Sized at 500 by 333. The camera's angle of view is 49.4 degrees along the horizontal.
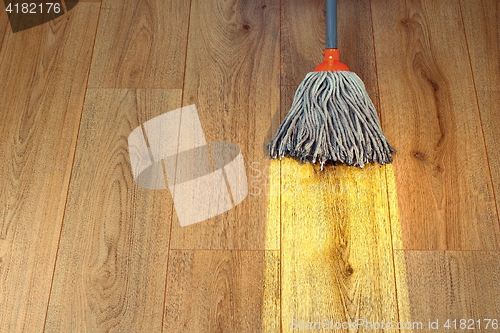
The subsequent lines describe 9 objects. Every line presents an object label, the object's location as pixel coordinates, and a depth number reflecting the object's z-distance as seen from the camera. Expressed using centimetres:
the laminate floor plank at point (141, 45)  117
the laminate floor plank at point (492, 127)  104
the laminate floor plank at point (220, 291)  91
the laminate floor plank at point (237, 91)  99
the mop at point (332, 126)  100
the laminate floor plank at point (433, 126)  99
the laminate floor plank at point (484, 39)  116
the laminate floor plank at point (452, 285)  90
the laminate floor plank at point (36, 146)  94
